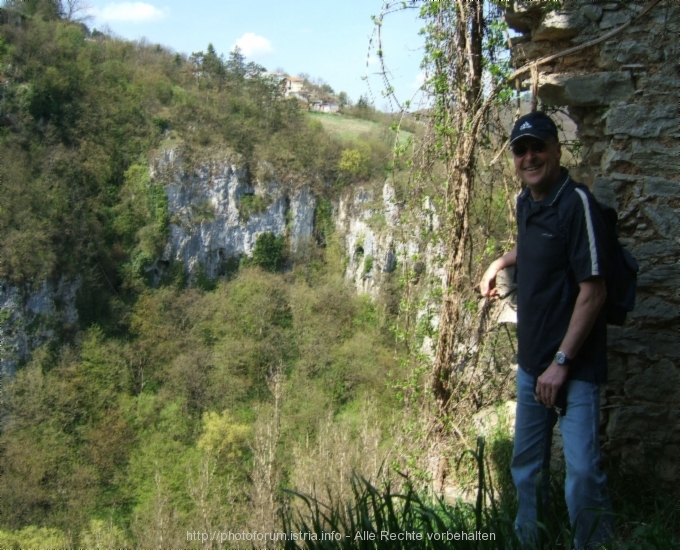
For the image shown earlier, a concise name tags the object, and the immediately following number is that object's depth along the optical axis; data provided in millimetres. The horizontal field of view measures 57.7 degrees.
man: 1683
